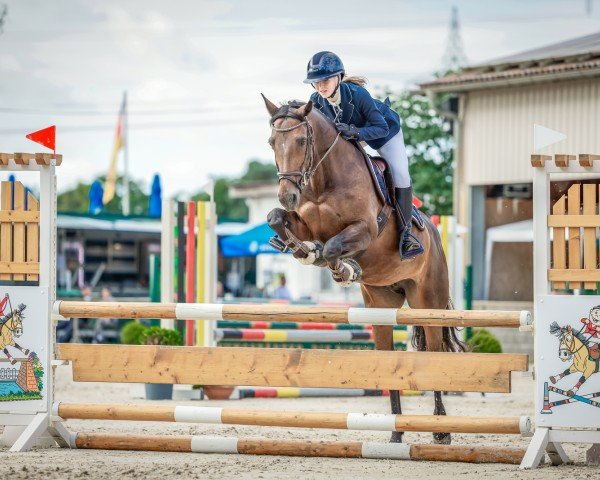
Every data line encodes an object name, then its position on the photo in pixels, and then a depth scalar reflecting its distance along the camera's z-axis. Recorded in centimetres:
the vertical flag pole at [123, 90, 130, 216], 5187
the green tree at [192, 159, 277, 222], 10454
